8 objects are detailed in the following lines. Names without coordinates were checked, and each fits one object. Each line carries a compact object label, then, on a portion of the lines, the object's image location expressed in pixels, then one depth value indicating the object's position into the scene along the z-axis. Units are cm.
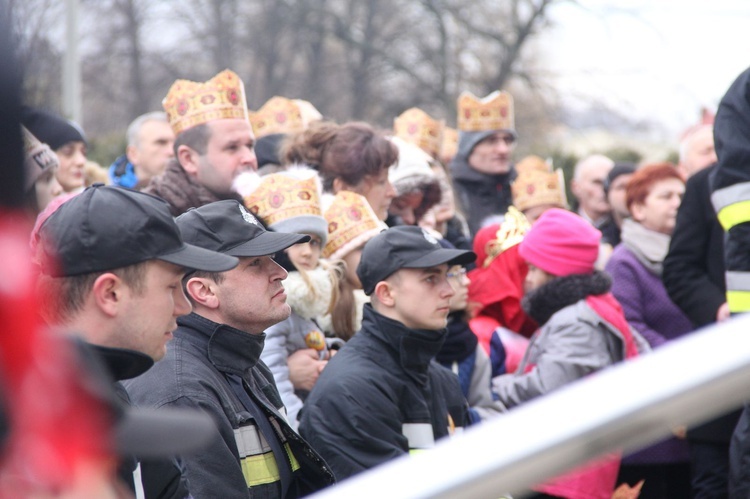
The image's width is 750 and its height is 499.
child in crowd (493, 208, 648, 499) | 1027
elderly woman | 1139
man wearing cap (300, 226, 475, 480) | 755
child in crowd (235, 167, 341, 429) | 862
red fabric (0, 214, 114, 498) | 170
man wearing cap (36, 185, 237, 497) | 462
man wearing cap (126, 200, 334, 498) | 573
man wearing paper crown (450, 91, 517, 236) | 1459
